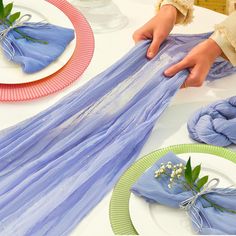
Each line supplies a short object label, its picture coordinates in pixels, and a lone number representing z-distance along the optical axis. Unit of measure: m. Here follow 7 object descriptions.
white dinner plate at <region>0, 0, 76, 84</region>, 1.18
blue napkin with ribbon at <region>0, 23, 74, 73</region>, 1.19
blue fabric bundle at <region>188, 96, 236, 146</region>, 1.02
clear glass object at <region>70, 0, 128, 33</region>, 1.37
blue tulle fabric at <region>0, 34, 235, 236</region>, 0.93
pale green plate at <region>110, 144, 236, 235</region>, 0.89
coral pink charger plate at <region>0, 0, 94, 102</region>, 1.17
